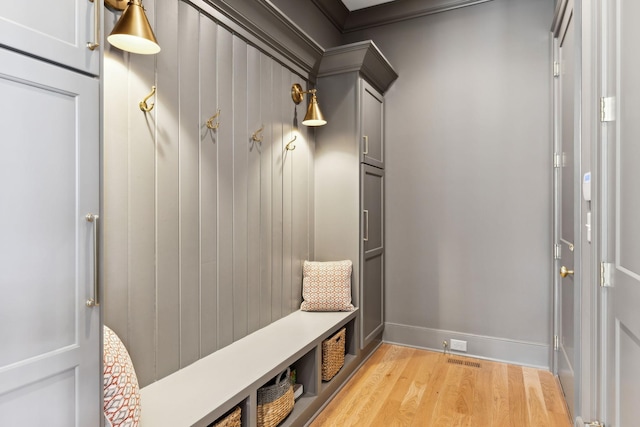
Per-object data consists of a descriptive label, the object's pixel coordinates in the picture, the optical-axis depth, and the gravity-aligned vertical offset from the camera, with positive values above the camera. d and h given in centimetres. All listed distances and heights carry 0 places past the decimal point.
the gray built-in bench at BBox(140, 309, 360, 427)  149 -74
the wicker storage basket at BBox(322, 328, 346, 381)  241 -91
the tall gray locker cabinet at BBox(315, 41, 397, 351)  288 +35
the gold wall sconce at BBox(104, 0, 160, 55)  130 +61
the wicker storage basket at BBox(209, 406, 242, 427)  155 -85
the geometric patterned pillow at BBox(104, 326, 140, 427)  120 -56
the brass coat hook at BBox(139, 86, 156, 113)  159 +45
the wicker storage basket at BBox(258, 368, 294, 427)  184 -93
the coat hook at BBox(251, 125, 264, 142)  229 +46
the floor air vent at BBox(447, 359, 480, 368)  296 -116
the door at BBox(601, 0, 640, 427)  117 -3
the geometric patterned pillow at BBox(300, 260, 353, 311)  275 -54
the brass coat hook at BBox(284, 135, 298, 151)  265 +46
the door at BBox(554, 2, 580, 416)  213 +1
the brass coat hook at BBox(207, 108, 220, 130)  194 +46
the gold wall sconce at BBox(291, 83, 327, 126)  256 +64
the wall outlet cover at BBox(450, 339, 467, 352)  313 -107
